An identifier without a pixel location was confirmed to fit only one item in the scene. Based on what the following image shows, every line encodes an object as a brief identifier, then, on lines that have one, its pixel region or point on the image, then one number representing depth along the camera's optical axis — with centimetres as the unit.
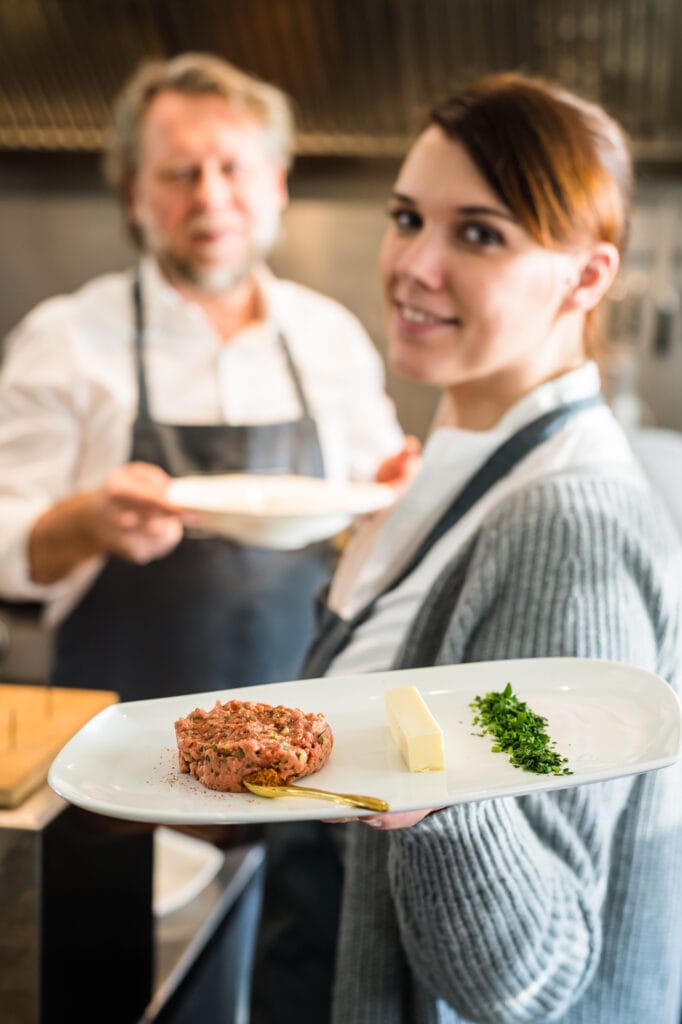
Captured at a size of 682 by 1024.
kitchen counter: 103
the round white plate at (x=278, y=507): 138
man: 210
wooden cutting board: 105
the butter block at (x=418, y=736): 65
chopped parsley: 65
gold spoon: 60
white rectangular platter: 60
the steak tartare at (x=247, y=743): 66
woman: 89
